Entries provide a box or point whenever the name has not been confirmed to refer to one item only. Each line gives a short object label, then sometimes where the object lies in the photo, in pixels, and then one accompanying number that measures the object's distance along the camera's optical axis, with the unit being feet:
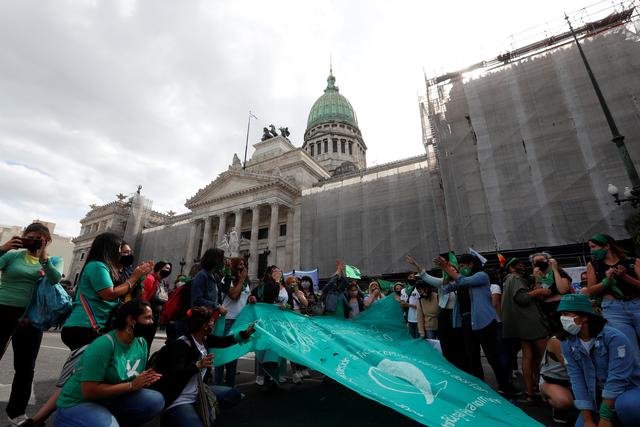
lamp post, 32.20
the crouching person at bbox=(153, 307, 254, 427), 9.34
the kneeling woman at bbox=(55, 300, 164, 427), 8.08
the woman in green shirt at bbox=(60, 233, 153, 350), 10.63
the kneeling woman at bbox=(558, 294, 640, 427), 8.60
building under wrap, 52.03
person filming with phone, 11.47
